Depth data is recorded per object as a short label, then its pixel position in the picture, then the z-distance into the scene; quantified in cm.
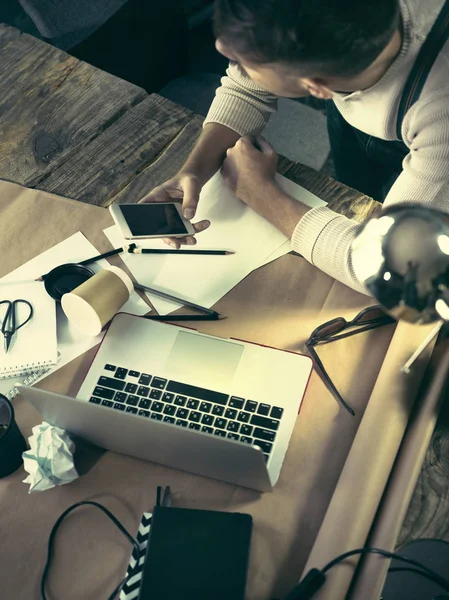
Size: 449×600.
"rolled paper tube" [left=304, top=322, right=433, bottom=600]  79
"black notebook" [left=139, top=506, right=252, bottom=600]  76
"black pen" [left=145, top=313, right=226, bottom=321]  103
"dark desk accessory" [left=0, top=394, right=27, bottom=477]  86
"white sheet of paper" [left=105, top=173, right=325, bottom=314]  106
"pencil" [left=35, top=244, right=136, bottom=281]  109
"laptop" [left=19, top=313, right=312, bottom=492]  83
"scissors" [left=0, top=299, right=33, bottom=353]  103
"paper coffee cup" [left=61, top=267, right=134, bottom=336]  98
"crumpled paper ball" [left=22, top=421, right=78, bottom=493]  88
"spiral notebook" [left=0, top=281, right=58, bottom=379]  100
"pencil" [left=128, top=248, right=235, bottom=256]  109
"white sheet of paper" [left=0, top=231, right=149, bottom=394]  102
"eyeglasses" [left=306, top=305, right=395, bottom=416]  98
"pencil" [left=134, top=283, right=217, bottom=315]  103
